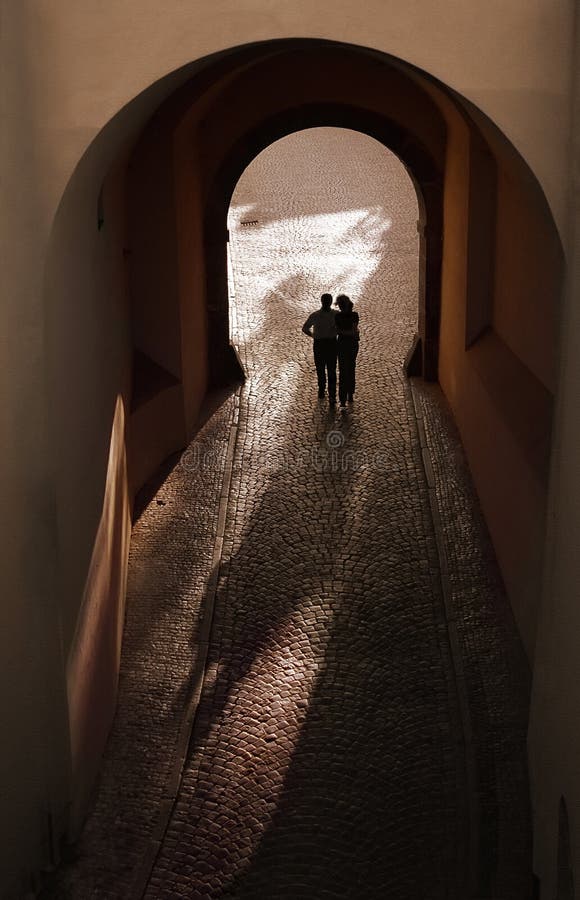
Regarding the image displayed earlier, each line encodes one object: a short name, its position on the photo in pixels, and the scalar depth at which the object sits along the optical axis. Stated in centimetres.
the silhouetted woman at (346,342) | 1434
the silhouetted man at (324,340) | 1454
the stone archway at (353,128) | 1438
